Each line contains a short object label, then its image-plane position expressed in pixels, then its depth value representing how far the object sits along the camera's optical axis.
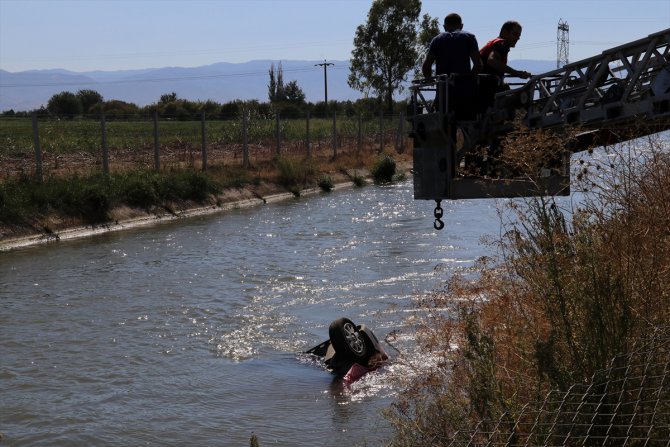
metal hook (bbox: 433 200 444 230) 11.45
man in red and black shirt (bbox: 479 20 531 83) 11.69
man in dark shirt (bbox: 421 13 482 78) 11.56
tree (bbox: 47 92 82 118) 77.93
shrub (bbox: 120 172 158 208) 25.19
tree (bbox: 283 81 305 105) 98.64
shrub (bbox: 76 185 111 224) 23.31
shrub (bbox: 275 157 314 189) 32.88
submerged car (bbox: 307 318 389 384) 11.58
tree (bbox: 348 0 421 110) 58.44
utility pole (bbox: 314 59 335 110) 79.34
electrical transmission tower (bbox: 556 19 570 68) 103.50
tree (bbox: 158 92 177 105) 83.03
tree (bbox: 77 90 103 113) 83.44
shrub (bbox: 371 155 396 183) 38.22
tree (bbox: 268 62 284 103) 97.21
